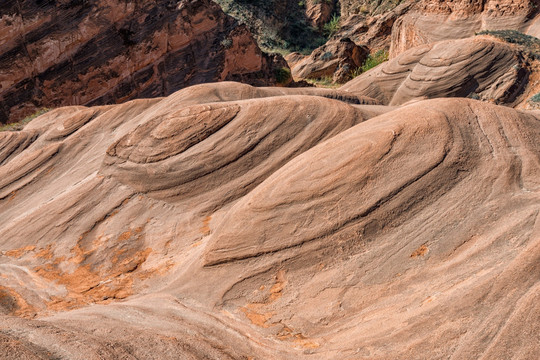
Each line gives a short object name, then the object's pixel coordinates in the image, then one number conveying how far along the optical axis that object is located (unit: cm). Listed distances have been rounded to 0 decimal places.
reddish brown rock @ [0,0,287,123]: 1667
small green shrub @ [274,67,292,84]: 2153
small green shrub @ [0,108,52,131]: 1270
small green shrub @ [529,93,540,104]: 1061
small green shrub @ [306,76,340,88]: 2312
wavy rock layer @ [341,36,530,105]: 1265
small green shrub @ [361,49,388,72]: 2427
